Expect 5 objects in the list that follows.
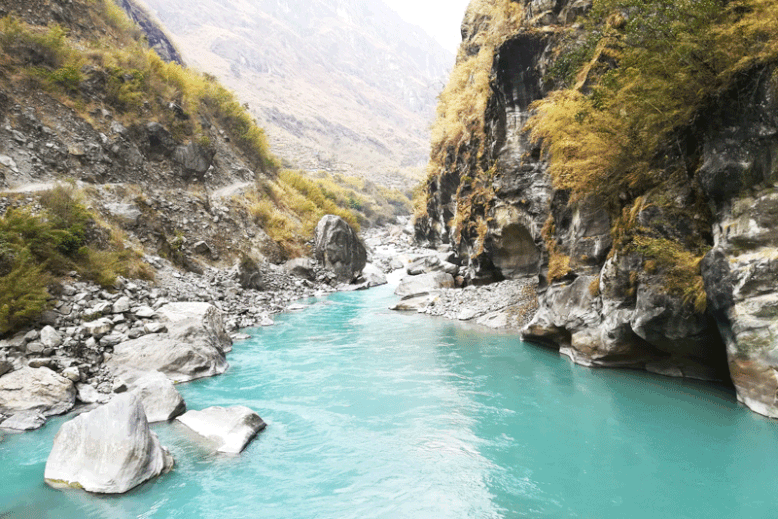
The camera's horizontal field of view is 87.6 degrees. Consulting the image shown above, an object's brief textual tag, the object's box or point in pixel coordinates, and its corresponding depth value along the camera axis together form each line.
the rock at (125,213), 19.27
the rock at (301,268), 27.91
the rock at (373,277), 31.02
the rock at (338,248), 30.45
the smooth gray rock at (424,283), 23.66
